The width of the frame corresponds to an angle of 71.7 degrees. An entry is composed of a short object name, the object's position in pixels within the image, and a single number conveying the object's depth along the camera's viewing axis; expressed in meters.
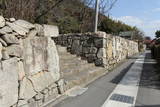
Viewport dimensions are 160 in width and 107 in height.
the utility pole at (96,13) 4.91
